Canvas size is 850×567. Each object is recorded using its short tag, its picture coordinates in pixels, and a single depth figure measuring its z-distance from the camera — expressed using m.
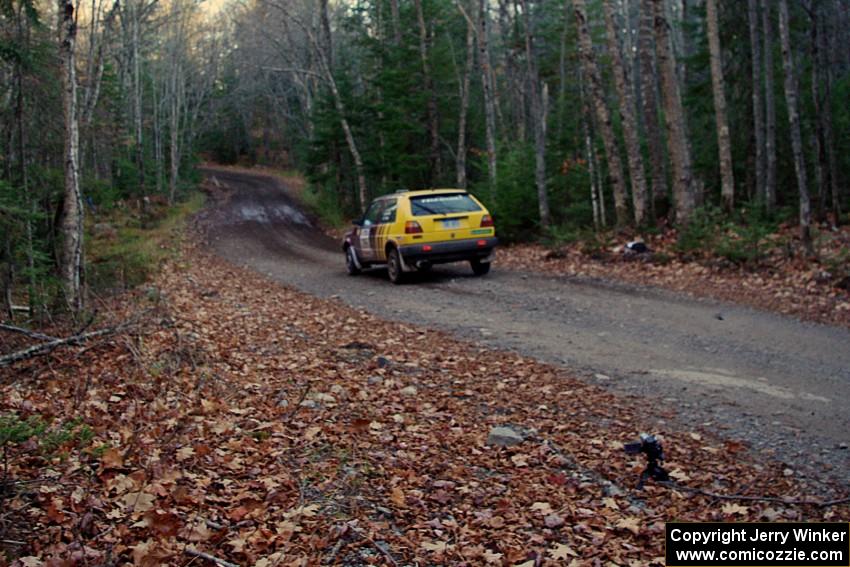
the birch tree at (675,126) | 15.99
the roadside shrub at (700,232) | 14.86
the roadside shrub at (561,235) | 18.11
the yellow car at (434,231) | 14.99
